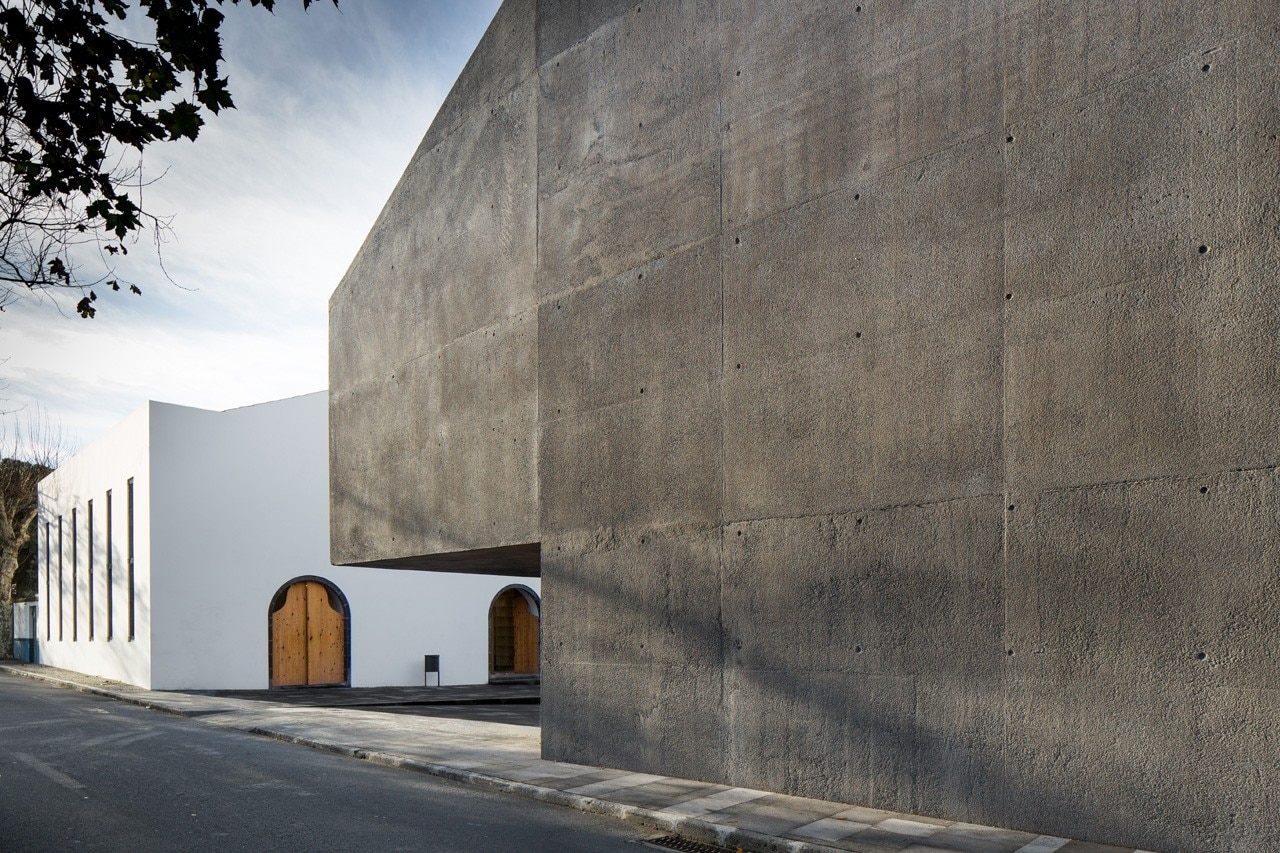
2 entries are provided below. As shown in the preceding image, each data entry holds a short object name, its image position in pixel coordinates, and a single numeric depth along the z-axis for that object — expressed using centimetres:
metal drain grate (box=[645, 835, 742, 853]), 669
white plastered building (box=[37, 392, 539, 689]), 2255
